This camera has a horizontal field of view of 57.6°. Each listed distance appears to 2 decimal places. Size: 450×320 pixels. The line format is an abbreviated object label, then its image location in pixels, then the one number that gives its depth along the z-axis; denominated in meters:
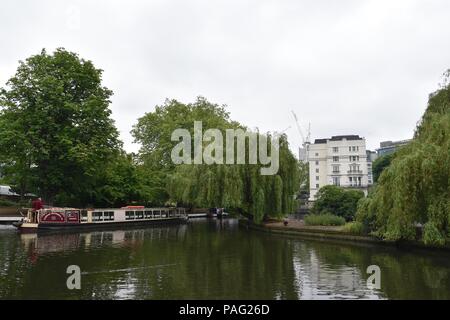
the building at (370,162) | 122.38
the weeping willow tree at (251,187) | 36.28
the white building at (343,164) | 109.69
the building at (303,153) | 165.29
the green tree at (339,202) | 35.34
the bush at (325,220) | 32.75
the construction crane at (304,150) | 165.73
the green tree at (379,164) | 91.16
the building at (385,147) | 152.05
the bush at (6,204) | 53.37
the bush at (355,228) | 25.95
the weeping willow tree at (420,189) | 20.28
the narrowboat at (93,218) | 35.47
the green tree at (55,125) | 38.03
